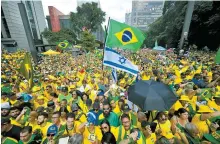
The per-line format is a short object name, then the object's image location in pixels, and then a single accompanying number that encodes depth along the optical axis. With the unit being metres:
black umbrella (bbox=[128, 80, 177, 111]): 2.79
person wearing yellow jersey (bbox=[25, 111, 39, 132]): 3.54
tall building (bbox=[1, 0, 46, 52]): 31.08
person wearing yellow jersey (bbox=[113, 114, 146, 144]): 2.98
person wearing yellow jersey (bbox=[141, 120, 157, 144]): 2.86
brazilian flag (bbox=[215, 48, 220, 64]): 4.77
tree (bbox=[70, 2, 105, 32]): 42.88
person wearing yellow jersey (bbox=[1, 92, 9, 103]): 5.05
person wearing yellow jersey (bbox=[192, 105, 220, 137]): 3.07
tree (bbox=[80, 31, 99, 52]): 37.00
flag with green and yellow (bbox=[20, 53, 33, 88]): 4.83
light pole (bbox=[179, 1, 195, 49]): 16.01
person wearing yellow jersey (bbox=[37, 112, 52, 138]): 3.24
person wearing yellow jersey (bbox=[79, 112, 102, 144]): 2.85
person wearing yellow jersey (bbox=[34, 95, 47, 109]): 4.79
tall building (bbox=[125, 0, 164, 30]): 152.07
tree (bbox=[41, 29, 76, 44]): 39.47
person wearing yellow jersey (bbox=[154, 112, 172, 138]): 3.05
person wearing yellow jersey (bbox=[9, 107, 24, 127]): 3.68
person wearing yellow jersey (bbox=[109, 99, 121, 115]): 4.02
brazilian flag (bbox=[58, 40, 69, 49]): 16.64
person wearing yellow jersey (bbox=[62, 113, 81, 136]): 3.10
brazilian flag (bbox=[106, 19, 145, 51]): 4.86
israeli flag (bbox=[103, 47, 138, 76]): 4.66
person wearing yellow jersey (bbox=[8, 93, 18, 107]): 5.07
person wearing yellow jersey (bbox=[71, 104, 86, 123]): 3.58
